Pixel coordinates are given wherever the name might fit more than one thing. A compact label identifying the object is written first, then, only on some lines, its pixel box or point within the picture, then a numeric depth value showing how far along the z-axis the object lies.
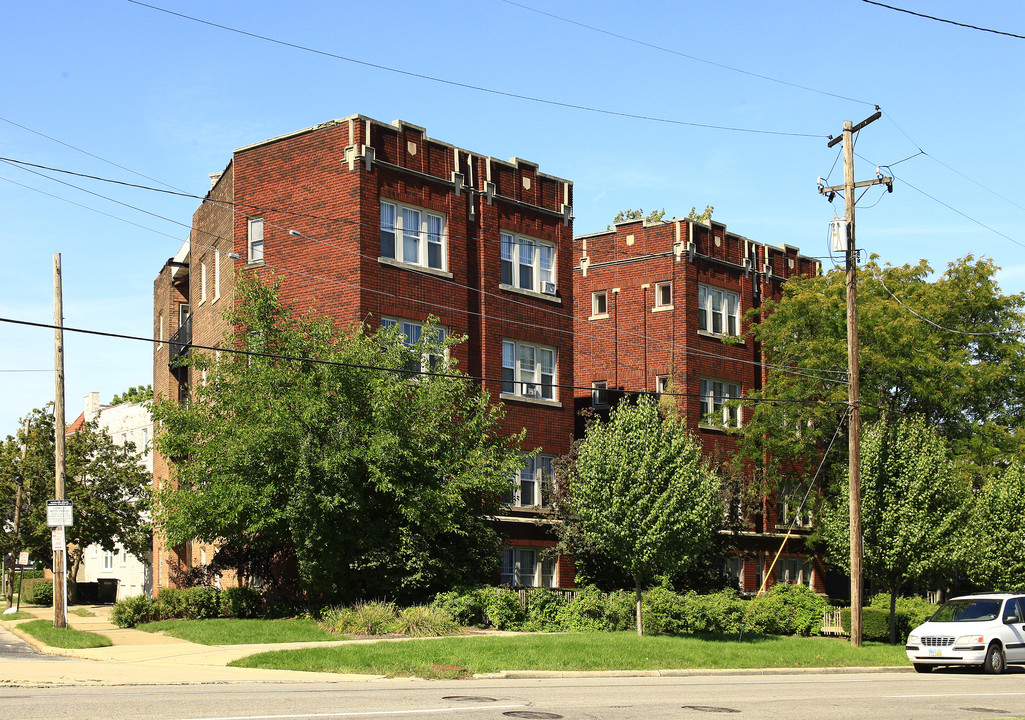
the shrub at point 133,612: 28.78
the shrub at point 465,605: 26.08
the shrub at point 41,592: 43.97
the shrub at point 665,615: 27.09
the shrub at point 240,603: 28.23
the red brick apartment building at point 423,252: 31.09
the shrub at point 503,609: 26.67
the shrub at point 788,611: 30.42
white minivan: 23.08
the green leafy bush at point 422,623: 24.25
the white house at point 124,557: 48.91
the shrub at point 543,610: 27.52
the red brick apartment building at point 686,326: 40.66
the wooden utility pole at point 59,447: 26.47
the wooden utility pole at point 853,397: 27.70
